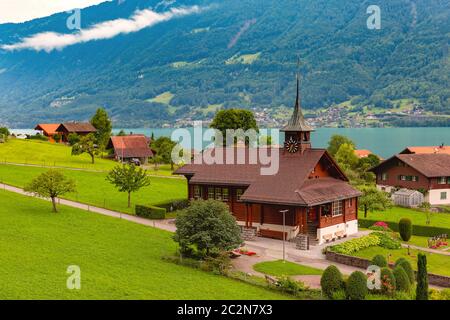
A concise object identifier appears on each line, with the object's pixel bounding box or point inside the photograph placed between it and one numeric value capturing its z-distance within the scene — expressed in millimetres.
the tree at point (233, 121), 103938
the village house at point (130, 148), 105000
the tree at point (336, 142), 121750
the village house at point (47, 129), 138562
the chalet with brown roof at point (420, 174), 75188
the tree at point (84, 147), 87000
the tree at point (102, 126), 121625
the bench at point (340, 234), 46469
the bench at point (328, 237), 44750
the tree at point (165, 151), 94375
